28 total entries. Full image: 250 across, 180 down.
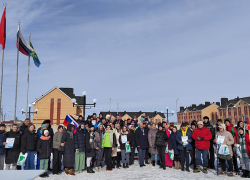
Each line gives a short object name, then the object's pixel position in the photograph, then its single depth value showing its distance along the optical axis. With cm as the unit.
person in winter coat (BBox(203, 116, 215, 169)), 1076
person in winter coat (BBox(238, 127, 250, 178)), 923
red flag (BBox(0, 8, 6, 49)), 1531
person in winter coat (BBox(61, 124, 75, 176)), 991
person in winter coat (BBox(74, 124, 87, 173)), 1025
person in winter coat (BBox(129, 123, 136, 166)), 1234
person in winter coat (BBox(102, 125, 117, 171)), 1098
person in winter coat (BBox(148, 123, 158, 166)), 1209
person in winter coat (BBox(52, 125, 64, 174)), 989
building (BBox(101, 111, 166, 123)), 10061
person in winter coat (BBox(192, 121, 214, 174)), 1004
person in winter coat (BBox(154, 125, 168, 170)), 1148
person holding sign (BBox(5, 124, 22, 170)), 932
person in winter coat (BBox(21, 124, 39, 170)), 930
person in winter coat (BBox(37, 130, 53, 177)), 937
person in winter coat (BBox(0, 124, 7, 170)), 916
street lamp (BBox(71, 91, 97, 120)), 2070
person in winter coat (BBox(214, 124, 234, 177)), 953
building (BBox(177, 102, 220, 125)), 9925
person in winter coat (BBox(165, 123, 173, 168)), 1168
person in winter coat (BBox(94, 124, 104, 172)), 1091
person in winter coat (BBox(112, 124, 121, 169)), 1166
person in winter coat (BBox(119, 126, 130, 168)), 1178
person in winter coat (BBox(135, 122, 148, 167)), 1205
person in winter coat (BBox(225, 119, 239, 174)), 985
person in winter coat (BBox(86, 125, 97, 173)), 1048
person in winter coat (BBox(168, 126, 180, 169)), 1124
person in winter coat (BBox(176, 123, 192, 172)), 1052
